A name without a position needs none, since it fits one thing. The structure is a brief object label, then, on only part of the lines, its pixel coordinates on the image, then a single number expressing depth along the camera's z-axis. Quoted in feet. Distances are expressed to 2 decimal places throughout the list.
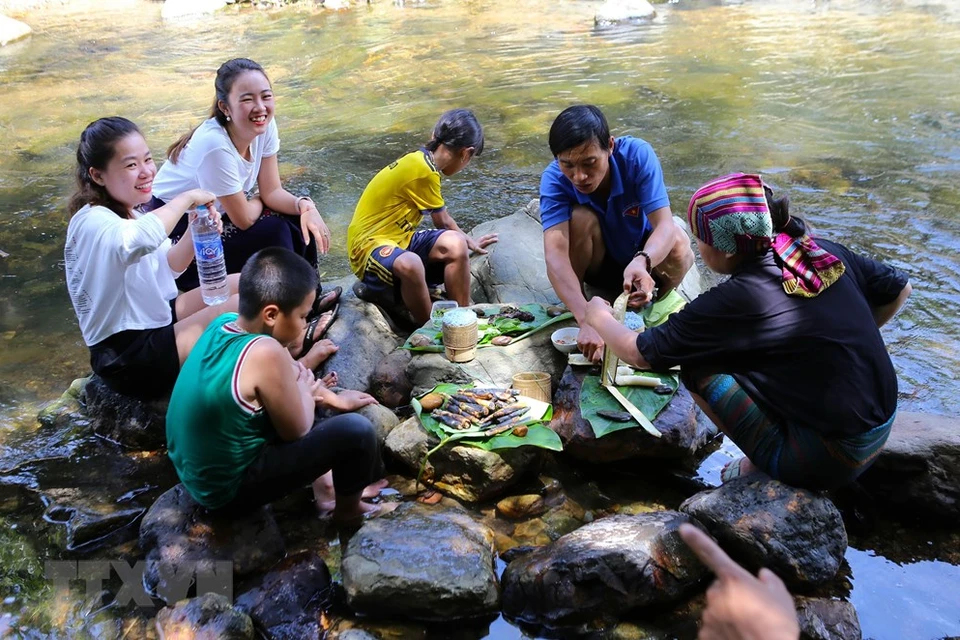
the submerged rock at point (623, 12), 53.57
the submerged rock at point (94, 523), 11.46
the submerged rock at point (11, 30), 55.16
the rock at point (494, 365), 13.96
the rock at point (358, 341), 14.65
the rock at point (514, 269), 17.40
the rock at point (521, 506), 11.73
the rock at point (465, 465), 11.83
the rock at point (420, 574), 9.64
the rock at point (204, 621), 9.04
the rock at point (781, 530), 9.59
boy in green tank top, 9.75
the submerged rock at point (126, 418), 13.51
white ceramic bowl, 13.89
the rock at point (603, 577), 9.49
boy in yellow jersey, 15.92
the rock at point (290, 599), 9.78
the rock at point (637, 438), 12.11
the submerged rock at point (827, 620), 9.10
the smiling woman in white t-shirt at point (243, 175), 14.40
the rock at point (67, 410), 14.44
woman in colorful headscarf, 9.47
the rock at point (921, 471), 10.83
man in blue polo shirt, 13.41
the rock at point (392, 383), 14.35
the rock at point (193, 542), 10.34
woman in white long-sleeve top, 12.03
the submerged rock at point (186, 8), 63.21
